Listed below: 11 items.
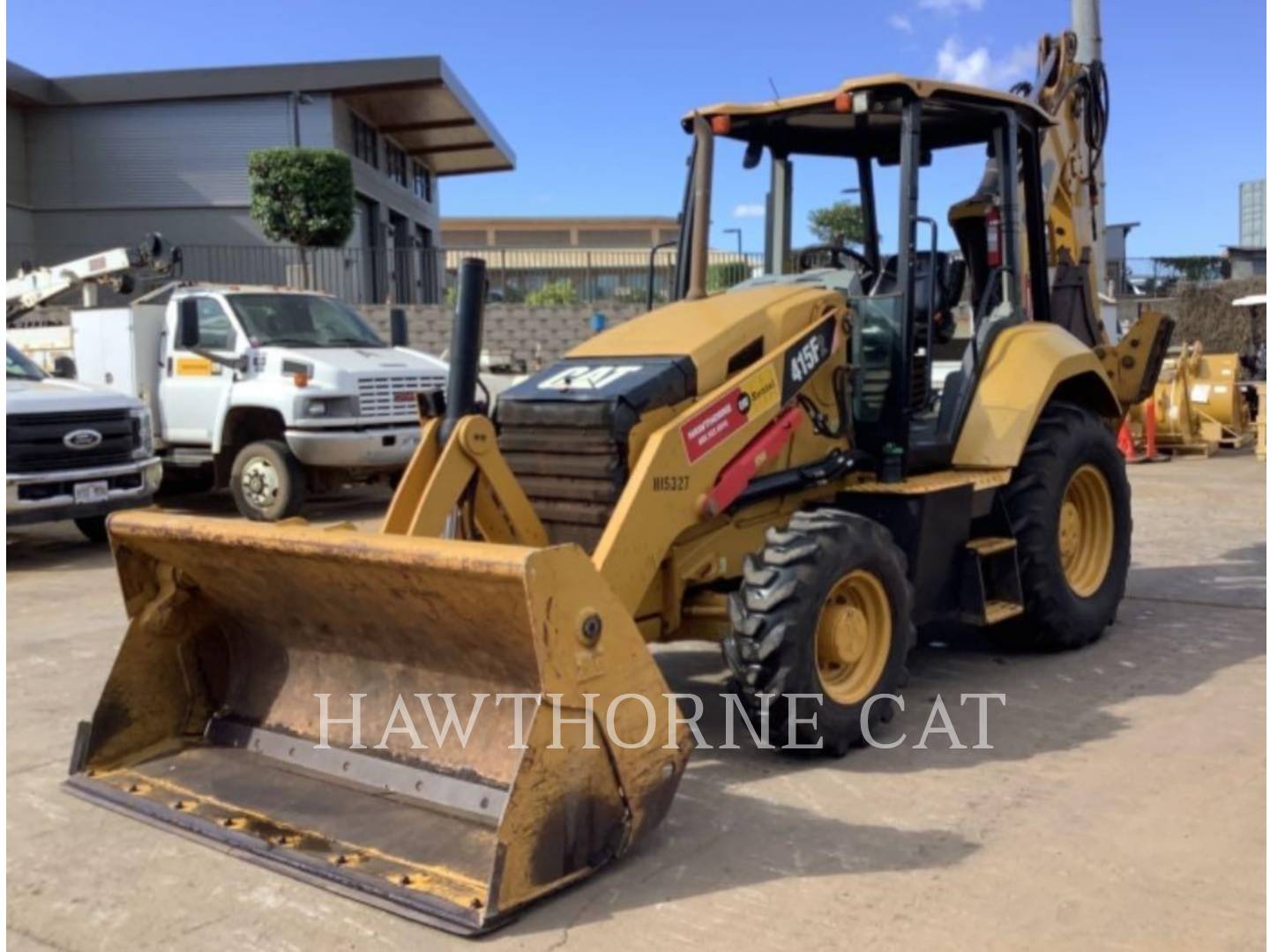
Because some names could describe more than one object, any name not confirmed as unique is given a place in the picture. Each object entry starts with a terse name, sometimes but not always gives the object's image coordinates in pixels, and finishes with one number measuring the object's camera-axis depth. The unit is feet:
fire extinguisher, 21.38
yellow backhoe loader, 12.39
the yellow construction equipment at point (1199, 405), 56.13
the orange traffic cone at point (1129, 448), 54.39
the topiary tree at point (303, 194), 71.87
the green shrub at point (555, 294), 87.86
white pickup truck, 32.17
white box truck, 37.58
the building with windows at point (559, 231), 173.58
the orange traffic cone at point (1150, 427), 54.95
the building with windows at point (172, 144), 80.43
